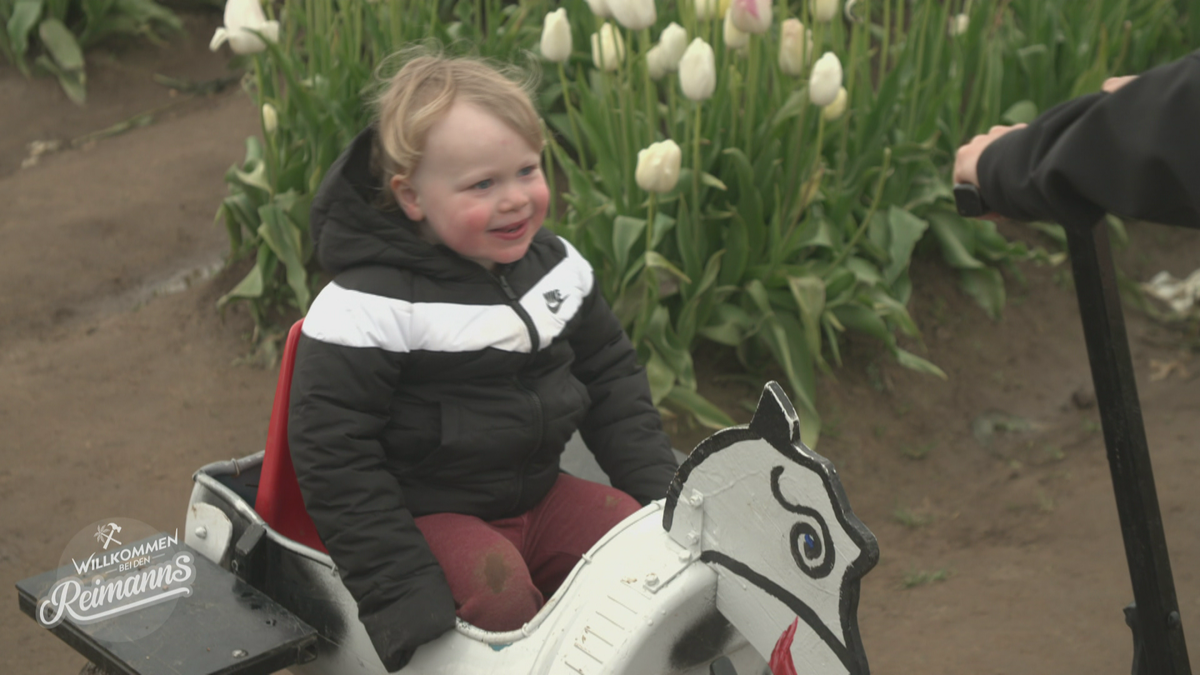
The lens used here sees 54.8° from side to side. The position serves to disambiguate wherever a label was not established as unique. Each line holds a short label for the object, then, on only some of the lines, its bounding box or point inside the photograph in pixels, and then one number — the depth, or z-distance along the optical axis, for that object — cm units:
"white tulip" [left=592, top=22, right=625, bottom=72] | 307
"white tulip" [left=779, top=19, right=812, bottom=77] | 305
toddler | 171
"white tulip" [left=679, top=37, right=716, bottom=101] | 280
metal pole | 162
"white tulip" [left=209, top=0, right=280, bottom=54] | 315
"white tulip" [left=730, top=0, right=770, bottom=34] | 285
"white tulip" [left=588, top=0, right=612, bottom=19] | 289
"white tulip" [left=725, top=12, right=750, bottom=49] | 297
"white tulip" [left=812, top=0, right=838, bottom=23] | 310
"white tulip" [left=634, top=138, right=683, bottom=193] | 276
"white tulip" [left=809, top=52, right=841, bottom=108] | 288
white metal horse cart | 134
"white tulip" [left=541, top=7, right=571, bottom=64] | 307
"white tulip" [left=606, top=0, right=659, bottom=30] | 283
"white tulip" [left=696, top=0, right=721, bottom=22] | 309
